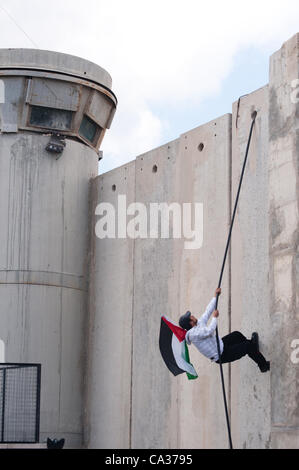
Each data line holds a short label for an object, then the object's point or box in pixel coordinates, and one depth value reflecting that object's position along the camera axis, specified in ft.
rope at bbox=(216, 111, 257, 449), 46.93
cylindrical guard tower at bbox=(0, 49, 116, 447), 64.59
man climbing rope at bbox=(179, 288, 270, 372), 47.57
